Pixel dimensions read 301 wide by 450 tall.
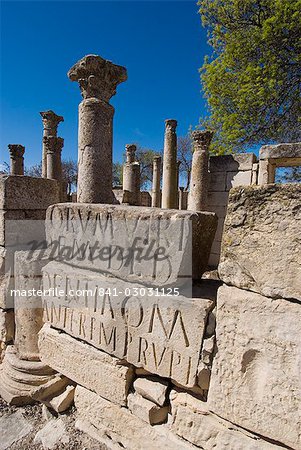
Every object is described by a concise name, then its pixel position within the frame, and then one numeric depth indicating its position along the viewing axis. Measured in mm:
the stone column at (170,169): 10406
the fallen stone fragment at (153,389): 1865
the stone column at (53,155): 8859
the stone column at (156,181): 15516
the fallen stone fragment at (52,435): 2117
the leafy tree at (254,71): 9000
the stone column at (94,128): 3012
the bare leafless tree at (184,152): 29969
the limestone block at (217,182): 7184
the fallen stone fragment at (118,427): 1836
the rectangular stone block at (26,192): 2930
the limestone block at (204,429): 1524
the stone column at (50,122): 8984
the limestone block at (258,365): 1346
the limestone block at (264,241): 1302
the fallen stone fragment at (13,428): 2179
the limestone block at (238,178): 6652
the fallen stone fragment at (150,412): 1869
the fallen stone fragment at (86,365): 2060
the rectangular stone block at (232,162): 6680
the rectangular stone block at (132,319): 1746
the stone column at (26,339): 2658
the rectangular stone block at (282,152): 5728
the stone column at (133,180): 11961
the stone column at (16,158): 10273
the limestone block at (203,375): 1658
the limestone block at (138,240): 1777
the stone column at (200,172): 6926
